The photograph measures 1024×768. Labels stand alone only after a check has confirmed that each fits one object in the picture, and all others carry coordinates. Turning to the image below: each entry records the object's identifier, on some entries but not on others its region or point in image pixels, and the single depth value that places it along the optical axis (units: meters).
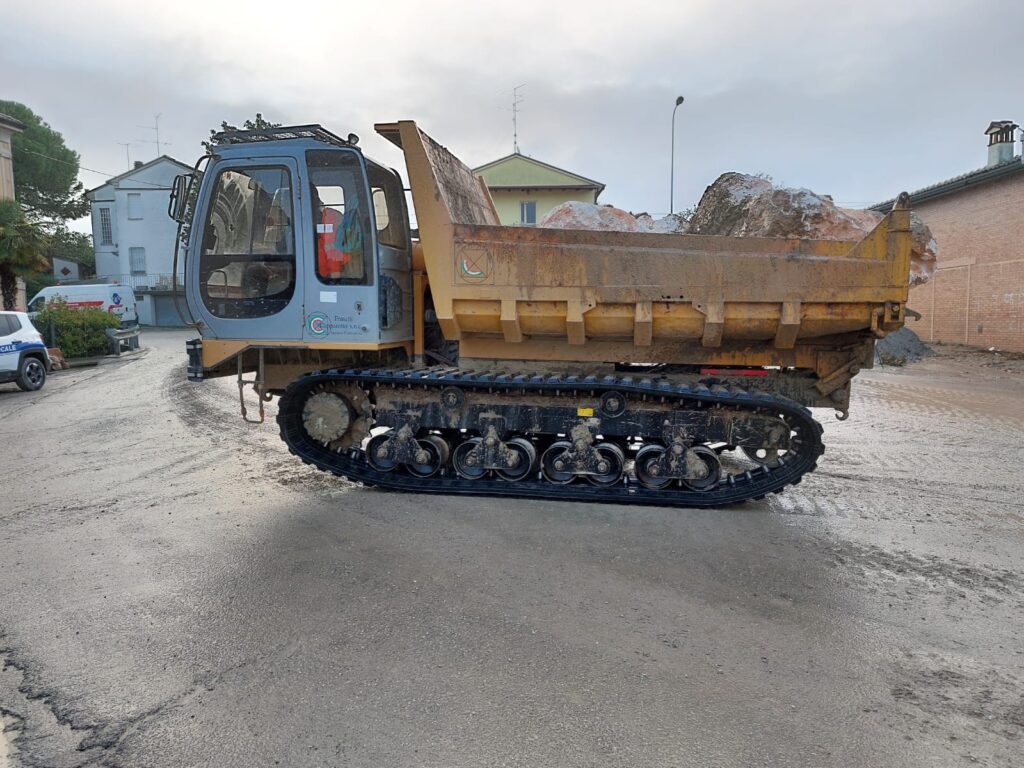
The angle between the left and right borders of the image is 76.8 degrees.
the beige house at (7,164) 24.75
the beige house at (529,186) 30.17
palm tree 20.41
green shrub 19.68
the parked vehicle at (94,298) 24.31
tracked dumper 5.17
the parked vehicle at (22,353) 13.06
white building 43.25
